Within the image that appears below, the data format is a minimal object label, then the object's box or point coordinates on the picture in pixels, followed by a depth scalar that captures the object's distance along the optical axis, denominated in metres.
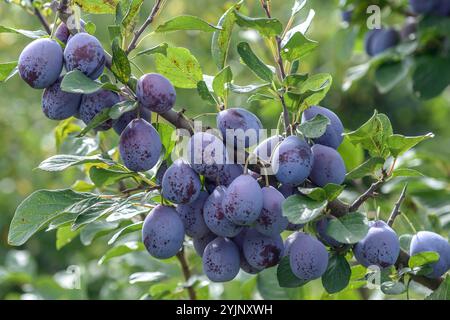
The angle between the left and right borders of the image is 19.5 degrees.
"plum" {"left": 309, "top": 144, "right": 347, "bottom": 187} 1.00
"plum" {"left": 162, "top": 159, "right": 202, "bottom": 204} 0.99
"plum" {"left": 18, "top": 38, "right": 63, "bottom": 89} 0.99
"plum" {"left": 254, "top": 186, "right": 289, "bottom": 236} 0.98
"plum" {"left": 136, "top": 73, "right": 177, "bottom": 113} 0.99
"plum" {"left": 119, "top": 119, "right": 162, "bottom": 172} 1.00
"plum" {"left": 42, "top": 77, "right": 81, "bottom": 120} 1.01
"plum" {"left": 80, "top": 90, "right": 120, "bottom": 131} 1.00
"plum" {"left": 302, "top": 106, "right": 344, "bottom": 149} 1.02
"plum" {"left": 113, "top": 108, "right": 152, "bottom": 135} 1.03
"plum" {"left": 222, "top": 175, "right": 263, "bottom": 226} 0.97
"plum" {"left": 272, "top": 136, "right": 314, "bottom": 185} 0.98
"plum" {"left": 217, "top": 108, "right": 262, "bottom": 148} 1.01
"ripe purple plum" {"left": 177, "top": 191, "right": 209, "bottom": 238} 1.02
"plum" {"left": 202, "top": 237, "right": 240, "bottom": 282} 1.02
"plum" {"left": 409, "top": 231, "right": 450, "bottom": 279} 1.05
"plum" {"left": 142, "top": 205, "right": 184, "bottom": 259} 1.01
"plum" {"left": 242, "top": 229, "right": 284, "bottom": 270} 1.01
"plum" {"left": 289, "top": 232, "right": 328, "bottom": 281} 1.00
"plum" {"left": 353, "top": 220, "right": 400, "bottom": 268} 1.00
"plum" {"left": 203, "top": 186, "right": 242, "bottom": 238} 0.99
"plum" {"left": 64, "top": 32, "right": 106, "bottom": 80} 0.99
